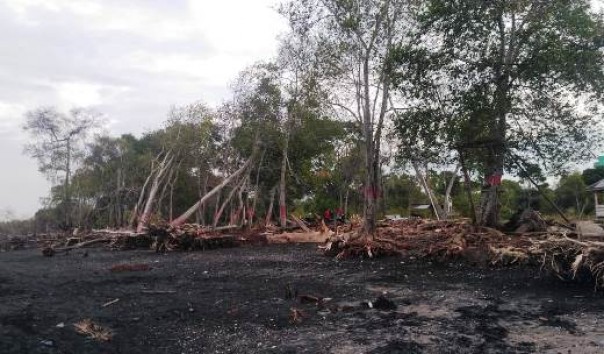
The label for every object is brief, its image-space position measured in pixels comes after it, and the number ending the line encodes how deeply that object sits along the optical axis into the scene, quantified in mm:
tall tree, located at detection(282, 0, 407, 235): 14898
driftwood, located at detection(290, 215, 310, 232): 22734
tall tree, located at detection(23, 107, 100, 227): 34719
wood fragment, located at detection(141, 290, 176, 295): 9406
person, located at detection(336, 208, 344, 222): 27256
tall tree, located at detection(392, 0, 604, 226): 11656
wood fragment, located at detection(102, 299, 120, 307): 8328
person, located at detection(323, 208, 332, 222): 27253
